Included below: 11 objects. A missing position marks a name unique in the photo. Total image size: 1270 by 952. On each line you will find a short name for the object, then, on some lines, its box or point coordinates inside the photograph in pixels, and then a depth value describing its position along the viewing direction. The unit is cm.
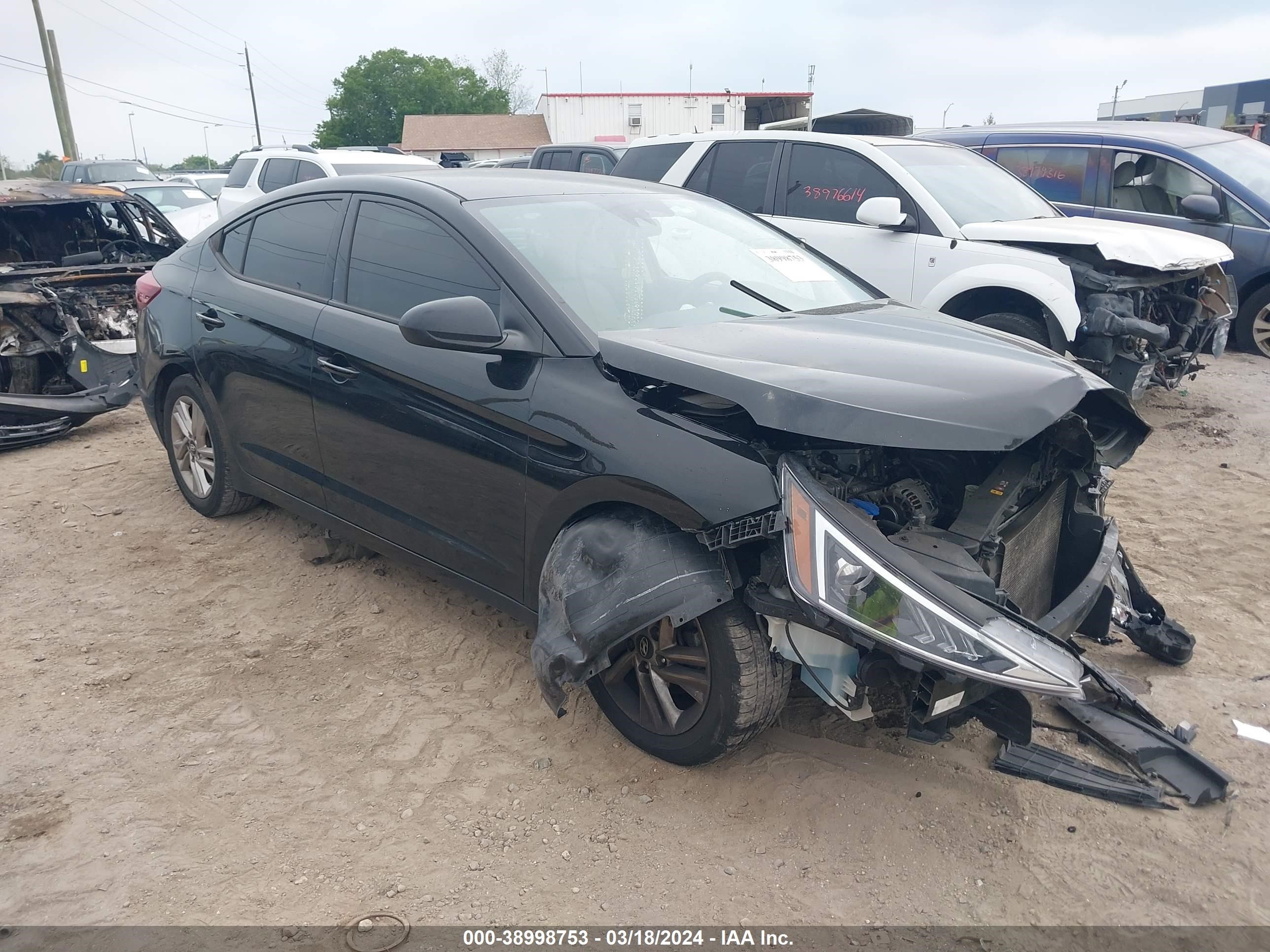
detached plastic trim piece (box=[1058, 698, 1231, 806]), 278
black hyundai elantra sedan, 248
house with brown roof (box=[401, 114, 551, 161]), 5275
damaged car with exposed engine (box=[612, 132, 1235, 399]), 608
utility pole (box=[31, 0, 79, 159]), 2839
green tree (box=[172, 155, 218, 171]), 9430
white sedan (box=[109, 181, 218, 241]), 1599
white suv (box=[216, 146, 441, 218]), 1129
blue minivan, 820
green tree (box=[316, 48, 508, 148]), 6956
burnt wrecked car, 643
